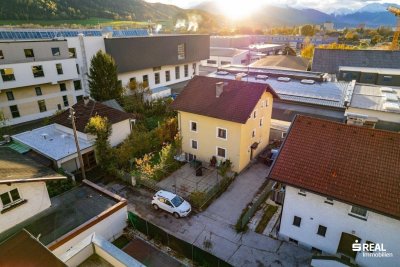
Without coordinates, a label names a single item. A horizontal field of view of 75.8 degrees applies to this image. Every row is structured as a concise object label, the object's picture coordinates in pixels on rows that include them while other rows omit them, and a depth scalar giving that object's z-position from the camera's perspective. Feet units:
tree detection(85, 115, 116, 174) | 84.38
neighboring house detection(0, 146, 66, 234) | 53.26
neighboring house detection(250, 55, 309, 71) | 189.84
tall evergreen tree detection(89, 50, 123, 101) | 121.39
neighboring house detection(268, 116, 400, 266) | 48.34
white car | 68.01
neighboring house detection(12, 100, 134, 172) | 83.10
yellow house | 82.17
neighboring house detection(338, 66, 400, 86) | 145.18
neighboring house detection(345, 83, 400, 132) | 98.17
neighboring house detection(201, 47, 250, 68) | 241.57
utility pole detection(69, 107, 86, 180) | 66.45
